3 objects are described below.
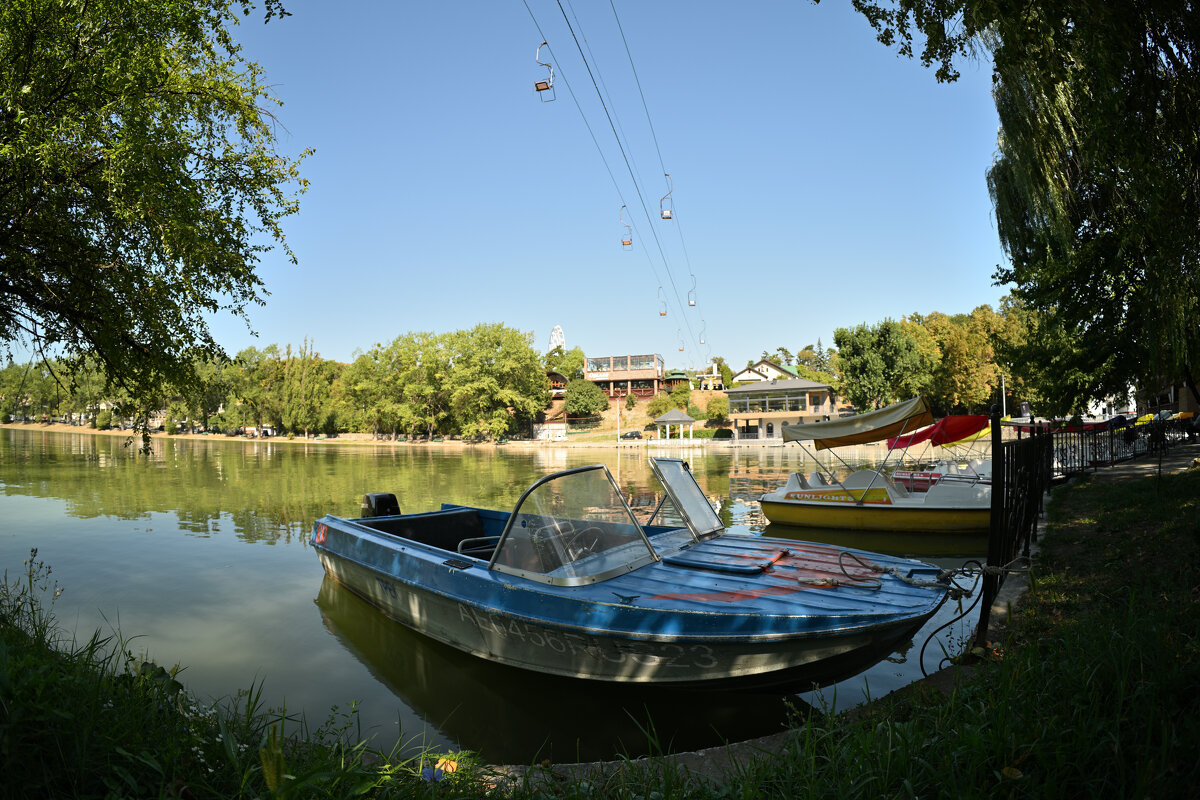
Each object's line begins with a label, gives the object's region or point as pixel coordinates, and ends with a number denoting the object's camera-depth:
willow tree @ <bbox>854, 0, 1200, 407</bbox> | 4.36
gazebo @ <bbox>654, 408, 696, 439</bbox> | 54.72
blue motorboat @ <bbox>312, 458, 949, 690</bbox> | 4.61
